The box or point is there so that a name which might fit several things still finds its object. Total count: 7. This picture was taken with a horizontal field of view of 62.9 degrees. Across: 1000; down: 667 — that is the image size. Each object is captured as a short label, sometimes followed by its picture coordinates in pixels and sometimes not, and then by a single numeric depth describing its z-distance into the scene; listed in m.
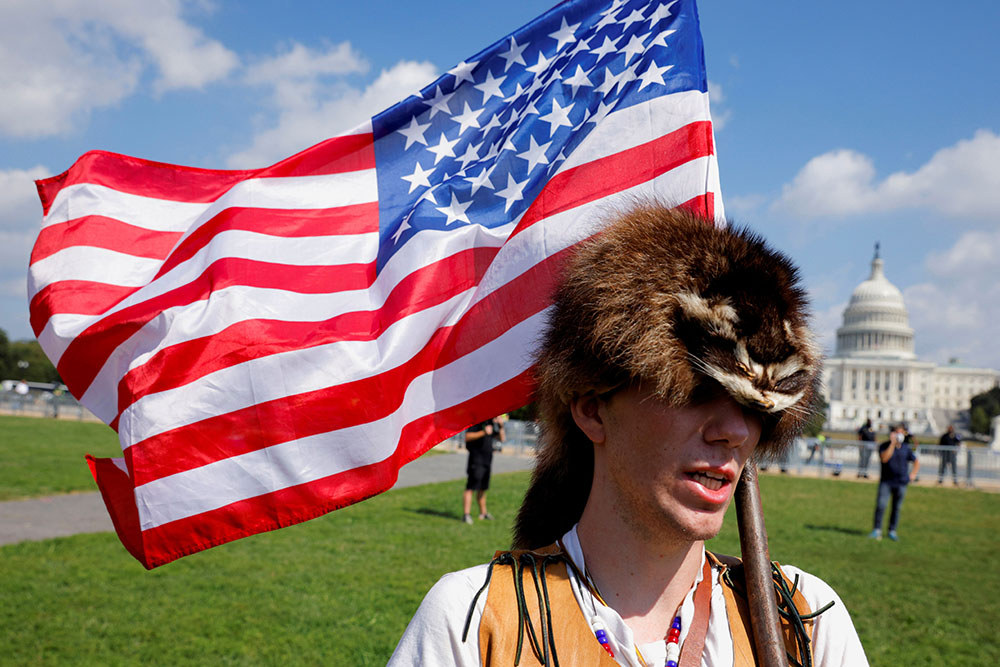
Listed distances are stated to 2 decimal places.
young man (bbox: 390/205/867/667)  1.85
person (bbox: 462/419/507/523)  12.12
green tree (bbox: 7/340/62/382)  80.81
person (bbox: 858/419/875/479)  23.88
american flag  2.65
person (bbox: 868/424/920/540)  13.11
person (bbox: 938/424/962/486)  25.61
